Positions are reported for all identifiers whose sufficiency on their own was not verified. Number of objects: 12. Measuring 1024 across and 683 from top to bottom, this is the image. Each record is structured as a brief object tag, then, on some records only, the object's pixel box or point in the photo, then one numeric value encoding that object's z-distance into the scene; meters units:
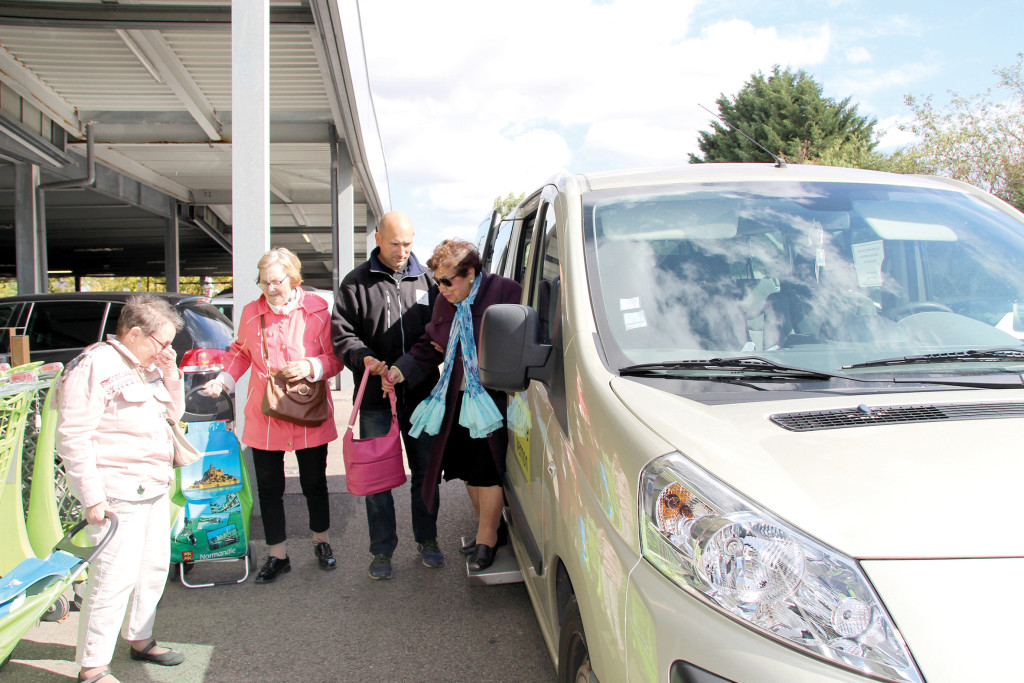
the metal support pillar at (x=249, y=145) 5.25
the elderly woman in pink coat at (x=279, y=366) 4.16
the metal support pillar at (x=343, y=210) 12.41
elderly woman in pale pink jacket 2.89
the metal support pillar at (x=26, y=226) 12.85
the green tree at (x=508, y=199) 56.65
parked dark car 6.87
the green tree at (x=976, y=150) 19.73
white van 1.35
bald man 4.18
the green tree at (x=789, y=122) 32.16
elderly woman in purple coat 3.76
